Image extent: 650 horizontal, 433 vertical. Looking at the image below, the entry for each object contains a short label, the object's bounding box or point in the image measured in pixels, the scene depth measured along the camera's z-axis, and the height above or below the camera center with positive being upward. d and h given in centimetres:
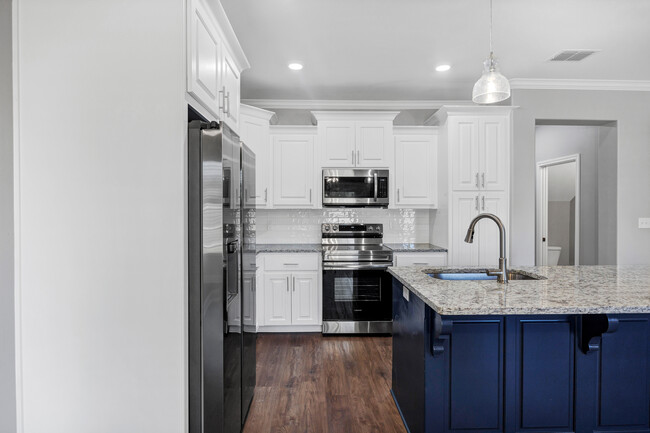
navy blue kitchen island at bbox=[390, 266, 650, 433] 179 -76
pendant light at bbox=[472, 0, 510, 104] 215 +75
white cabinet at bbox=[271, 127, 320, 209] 407 +50
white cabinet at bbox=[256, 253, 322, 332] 387 -80
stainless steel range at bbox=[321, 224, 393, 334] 380 -79
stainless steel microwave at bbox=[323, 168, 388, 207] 406 +29
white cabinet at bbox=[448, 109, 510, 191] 386 +66
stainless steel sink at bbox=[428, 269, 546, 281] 231 -38
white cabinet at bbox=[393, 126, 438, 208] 418 +57
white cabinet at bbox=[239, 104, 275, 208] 382 +77
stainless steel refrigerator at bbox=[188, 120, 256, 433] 161 -28
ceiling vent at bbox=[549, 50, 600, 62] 316 +139
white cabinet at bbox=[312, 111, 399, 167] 404 +82
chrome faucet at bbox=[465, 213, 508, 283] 200 -19
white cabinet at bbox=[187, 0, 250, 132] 167 +81
